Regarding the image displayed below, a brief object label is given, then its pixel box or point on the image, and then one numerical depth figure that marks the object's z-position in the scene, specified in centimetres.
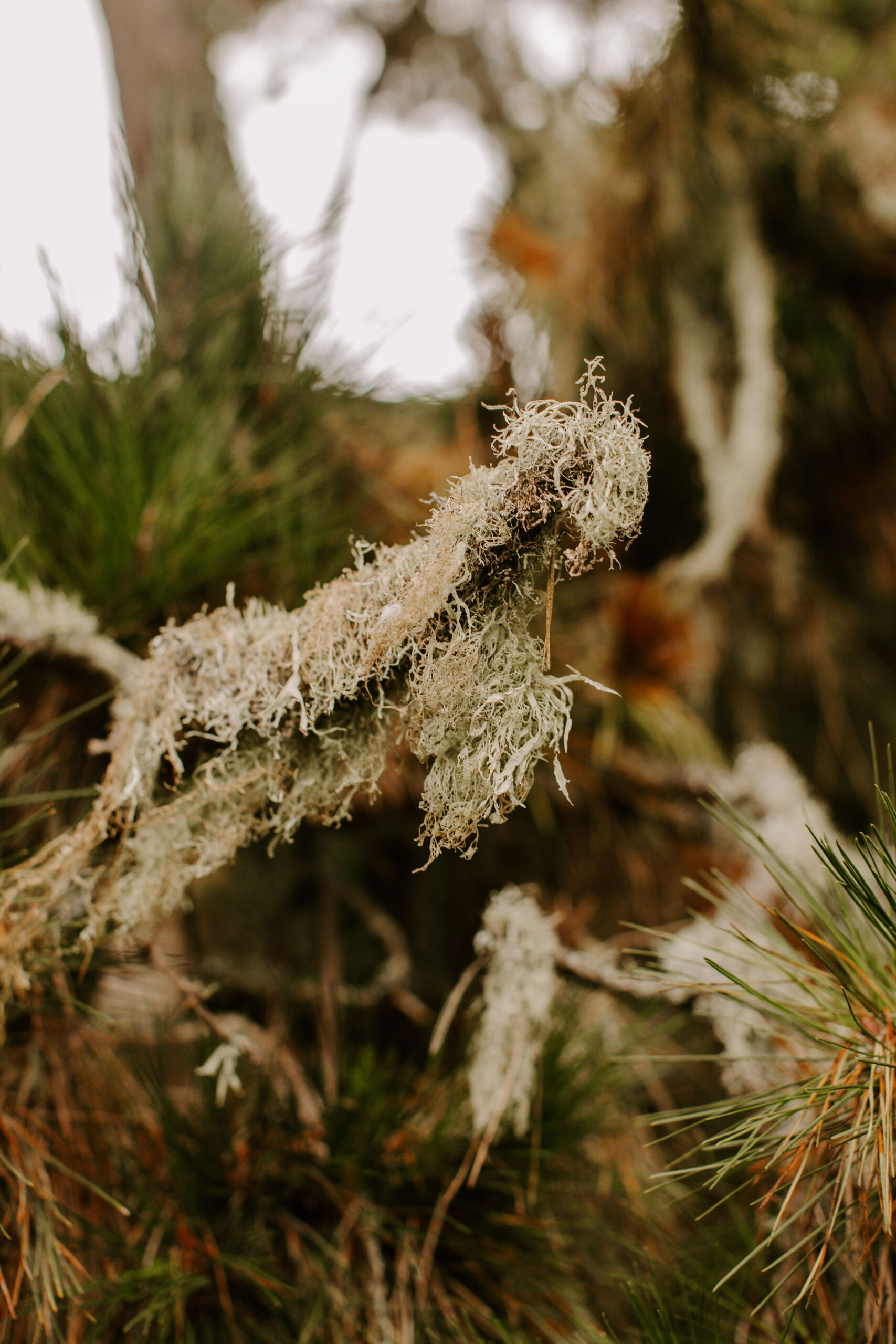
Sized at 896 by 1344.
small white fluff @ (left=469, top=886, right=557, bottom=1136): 43
